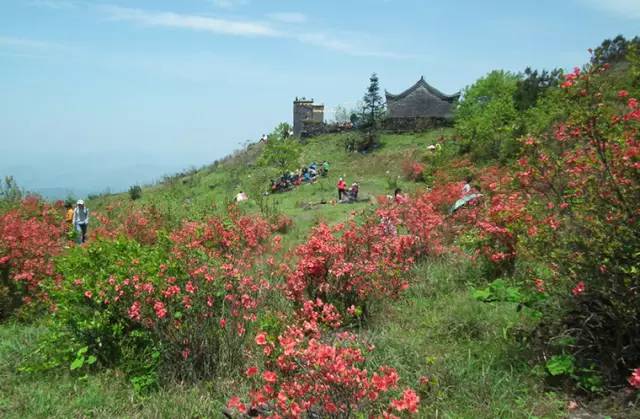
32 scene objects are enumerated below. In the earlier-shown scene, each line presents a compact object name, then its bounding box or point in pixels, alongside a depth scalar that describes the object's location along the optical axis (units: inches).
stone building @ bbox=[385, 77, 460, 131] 1614.2
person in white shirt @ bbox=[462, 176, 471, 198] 495.4
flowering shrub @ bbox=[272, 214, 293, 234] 538.3
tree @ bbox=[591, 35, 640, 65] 1170.6
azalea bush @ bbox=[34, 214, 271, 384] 186.4
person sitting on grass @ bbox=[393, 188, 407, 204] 398.2
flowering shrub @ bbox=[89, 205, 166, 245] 427.5
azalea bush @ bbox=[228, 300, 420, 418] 112.7
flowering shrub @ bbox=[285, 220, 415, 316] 226.7
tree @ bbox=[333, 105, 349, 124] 2043.3
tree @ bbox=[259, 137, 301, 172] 1173.1
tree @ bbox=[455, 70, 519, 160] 887.1
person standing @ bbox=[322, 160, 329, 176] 1218.6
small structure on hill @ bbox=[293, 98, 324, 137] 2023.9
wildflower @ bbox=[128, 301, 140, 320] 183.2
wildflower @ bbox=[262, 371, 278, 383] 117.6
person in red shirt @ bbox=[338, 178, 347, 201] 816.9
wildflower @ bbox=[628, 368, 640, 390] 130.7
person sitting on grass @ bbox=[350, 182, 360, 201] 794.8
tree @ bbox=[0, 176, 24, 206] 597.0
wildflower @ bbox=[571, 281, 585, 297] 154.1
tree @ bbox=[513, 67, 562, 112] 1127.3
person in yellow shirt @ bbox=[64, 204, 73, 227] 559.8
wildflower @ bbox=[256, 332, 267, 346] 128.8
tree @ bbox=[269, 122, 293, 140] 1217.1
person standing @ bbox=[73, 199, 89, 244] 504.7
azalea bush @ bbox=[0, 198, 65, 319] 302.7
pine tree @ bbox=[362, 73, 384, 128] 1659.7
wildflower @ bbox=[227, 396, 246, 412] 119.2
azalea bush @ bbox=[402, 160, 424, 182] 975.6
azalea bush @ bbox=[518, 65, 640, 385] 149.6
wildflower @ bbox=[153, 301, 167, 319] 177.9
